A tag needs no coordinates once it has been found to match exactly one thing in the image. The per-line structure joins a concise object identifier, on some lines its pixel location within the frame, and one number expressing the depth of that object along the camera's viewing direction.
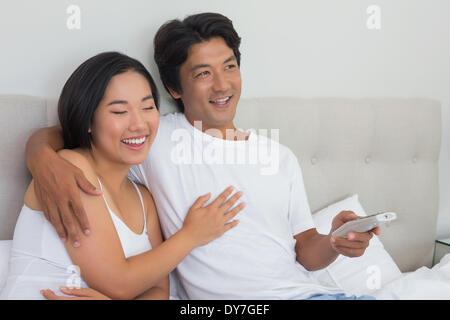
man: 1.20
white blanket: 1.21
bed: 1.51
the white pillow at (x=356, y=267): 1.45
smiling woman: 1.01
